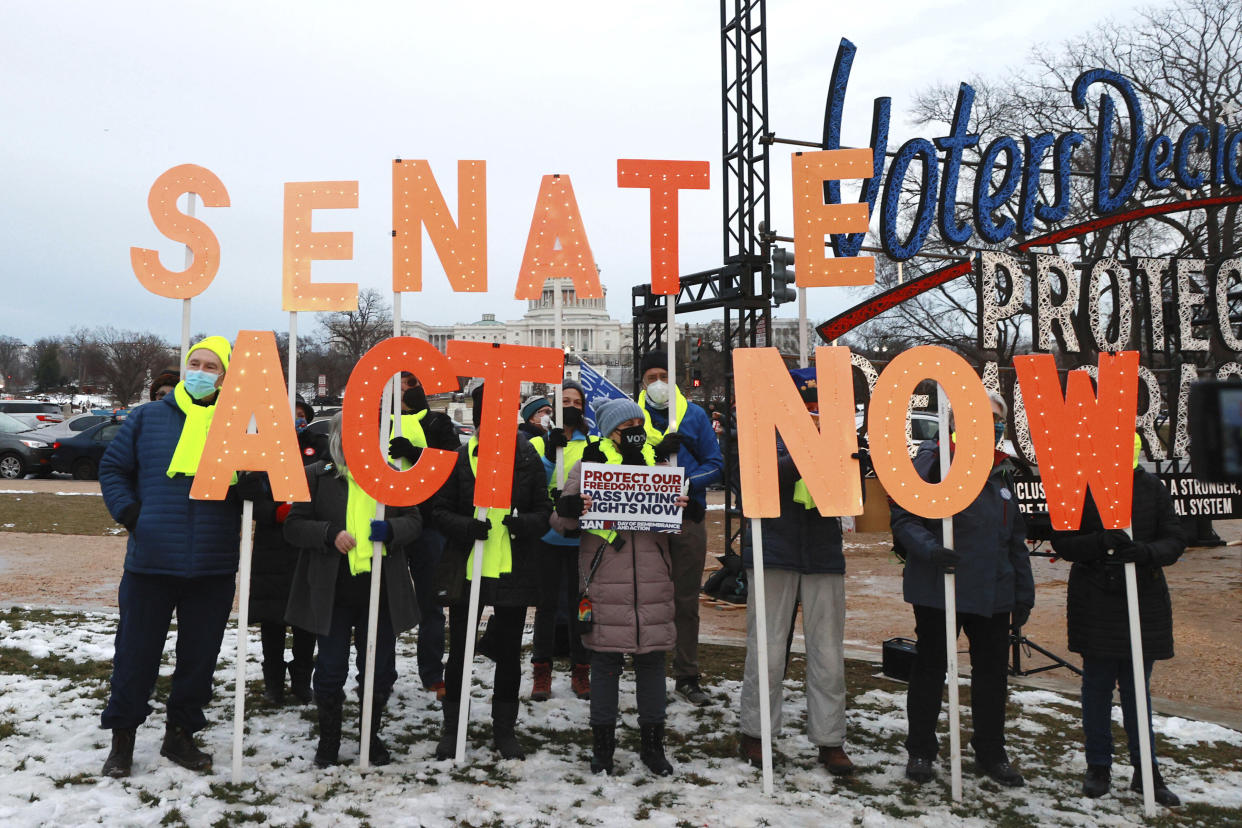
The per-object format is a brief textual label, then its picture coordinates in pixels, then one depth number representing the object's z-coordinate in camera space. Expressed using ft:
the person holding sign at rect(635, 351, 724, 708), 18.08
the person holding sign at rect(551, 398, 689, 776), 14.32
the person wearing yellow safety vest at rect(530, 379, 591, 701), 16.80
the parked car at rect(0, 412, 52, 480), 69.00
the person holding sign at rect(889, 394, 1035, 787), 14.32
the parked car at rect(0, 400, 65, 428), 101.40
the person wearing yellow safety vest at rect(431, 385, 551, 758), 14.92
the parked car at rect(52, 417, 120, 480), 68.28
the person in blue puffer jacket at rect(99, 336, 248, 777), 13.42
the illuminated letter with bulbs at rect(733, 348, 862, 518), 14.40
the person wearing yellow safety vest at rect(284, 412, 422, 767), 14.02
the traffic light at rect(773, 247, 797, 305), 30.89
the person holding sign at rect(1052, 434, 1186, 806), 14.02
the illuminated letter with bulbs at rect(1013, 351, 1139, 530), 14.14
